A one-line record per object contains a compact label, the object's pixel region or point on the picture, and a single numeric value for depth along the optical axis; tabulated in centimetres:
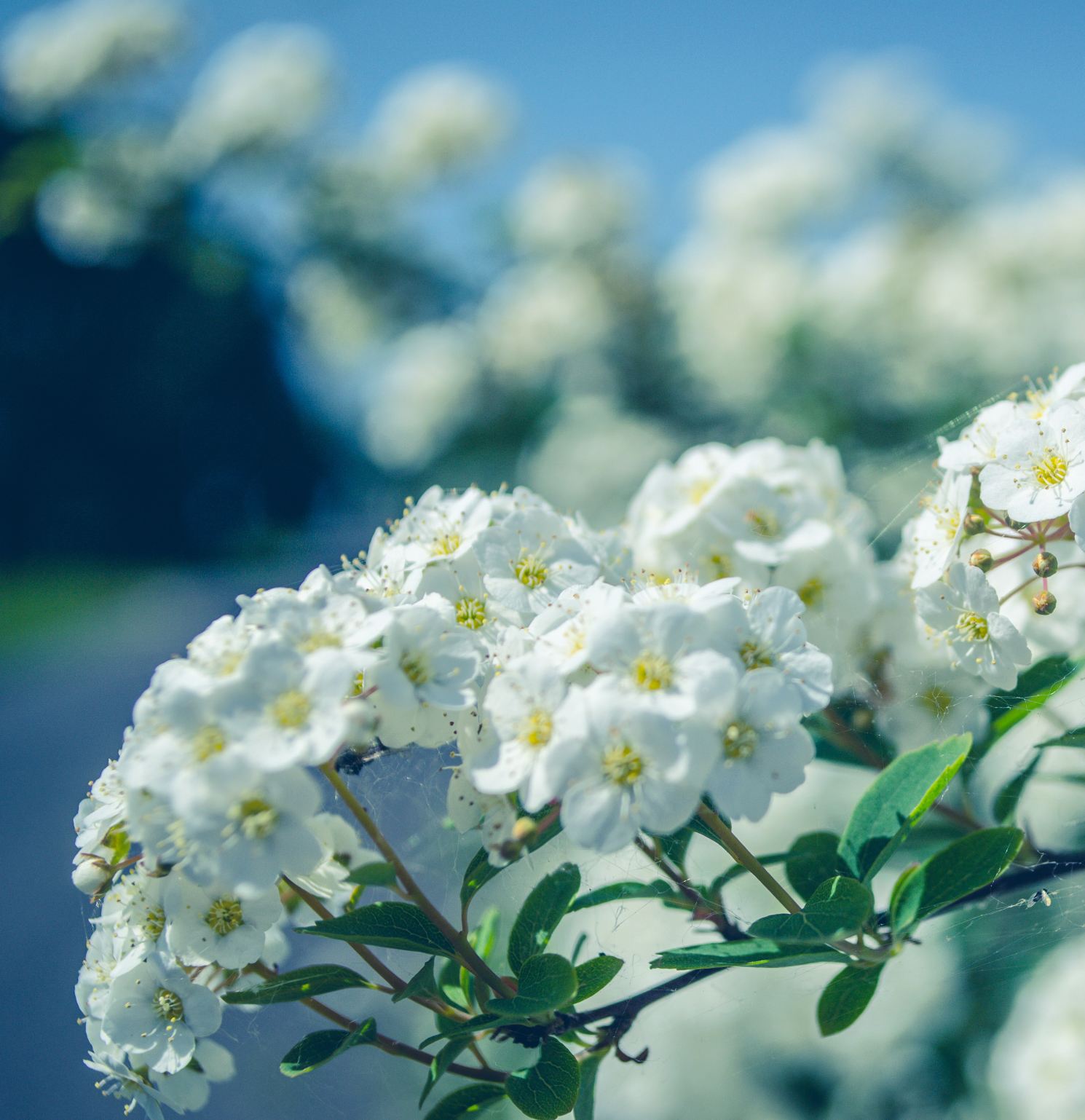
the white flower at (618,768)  19
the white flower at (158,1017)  21
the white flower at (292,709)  19
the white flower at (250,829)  19
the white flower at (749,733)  19
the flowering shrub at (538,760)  19
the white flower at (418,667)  20
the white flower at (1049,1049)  26
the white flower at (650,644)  20
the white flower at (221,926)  20
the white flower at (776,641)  20
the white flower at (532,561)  22
